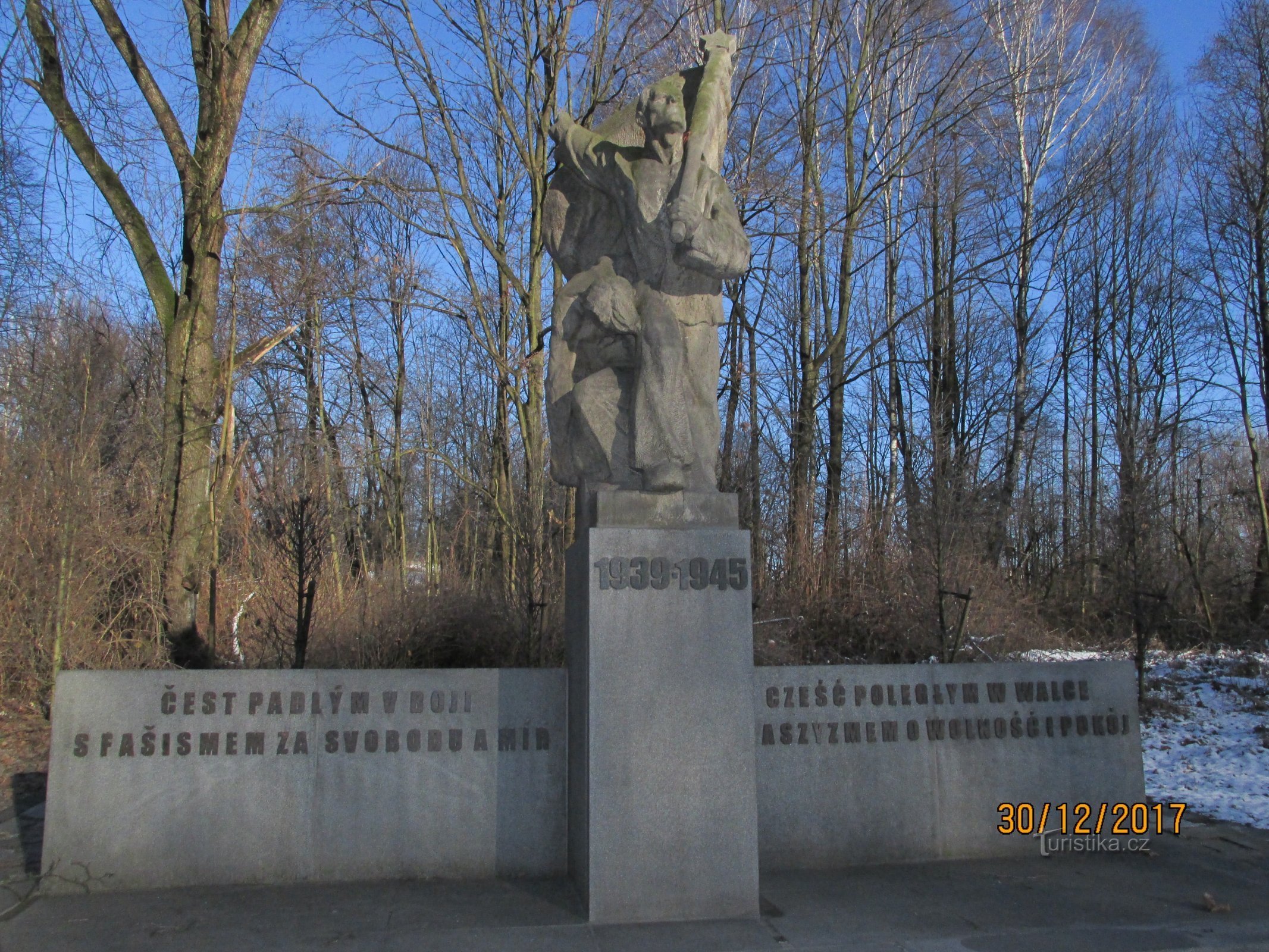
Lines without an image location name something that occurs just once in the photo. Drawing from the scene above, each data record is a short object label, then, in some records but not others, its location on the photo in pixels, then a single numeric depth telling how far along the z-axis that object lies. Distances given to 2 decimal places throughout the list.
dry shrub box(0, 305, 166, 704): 10.21
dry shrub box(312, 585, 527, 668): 11.35
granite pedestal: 4.59
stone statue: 5.01
